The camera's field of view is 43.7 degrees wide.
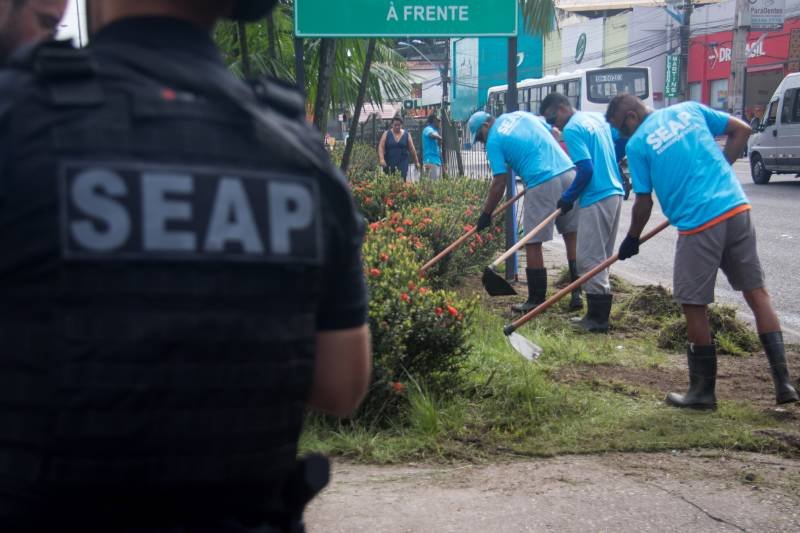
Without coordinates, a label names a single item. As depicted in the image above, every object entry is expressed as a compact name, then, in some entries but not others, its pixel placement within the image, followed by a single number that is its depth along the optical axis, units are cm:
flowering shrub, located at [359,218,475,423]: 454
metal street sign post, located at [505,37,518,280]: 953
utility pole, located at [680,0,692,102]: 4084
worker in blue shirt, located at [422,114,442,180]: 1836
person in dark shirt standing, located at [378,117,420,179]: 1702
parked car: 2109
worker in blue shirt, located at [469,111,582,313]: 826
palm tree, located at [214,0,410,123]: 883
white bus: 2844
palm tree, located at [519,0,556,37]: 1103
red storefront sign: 4000
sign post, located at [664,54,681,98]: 4625
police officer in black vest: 127
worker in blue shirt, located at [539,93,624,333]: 744
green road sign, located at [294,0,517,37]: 751
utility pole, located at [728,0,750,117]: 3008
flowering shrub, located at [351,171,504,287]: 811
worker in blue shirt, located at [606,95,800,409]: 496
